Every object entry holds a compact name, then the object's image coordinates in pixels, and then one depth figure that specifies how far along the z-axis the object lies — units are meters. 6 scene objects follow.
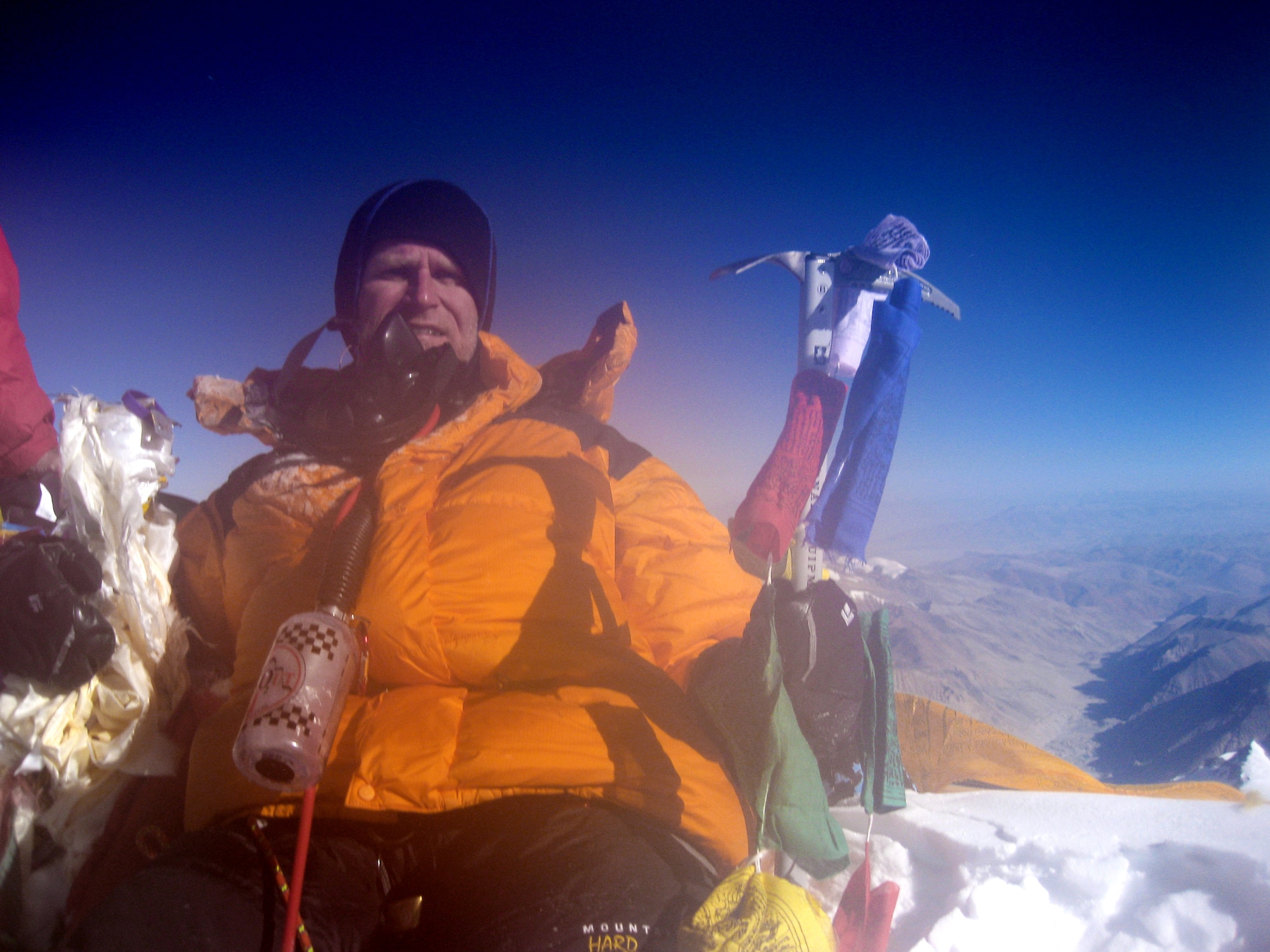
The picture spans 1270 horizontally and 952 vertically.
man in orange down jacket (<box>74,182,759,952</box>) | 0.65
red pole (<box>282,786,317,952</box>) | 0.62
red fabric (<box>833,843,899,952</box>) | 0.78
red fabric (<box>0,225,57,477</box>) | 0.80
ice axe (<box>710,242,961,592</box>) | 0.99
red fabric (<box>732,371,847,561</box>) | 0.89
